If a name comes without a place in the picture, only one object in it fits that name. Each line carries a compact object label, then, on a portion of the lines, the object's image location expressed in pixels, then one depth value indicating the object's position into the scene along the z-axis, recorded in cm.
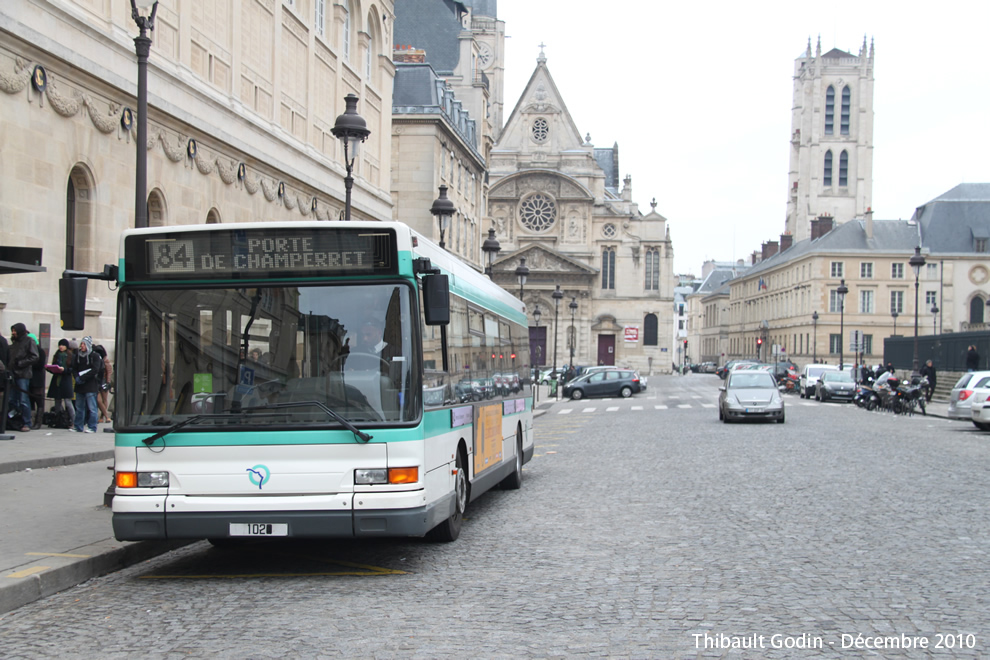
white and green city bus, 726
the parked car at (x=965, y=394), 2534
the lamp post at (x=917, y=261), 3819
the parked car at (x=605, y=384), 5041
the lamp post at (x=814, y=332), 8325
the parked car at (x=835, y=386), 4431
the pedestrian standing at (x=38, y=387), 1552
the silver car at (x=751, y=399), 2717
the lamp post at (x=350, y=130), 1477
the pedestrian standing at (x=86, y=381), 1588
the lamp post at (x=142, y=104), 1030
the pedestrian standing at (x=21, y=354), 1453
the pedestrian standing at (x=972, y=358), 3547
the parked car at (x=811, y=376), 4762
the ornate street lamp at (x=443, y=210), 2109
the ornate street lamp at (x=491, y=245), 2644
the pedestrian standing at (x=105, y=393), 1822
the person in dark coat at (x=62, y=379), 1595
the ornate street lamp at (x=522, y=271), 3428
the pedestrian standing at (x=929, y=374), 3862
